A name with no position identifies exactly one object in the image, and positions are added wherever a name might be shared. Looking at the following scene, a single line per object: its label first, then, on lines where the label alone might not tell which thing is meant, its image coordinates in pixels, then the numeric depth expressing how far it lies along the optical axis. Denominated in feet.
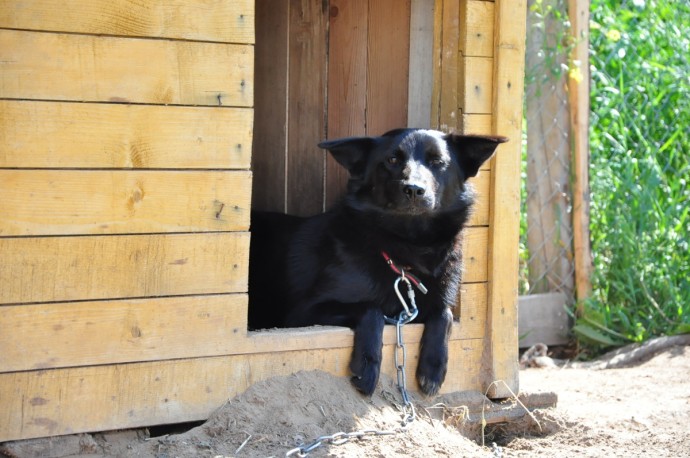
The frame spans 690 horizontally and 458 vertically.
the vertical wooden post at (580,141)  17.17
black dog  11.98
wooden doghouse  9.54
